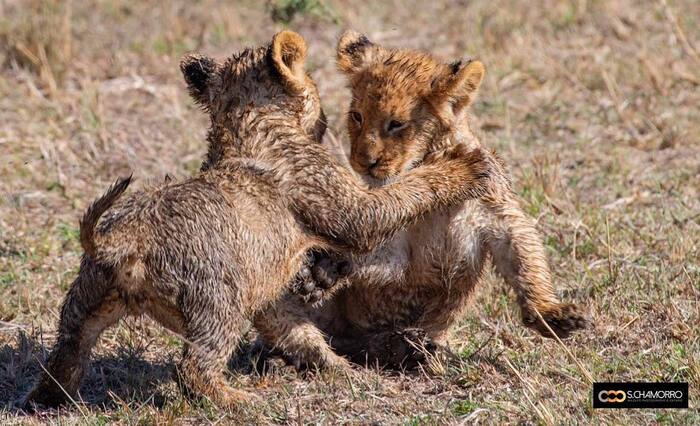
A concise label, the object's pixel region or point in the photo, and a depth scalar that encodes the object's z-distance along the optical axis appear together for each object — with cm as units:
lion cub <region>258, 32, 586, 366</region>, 1394
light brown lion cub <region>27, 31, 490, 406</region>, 1196
